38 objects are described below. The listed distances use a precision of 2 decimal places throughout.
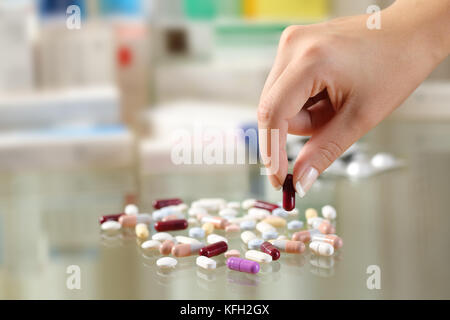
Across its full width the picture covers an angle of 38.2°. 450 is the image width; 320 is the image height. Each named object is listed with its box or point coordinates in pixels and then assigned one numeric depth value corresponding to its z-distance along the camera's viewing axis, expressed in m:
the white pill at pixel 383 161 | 1.18
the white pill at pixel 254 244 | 0.77
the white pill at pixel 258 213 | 0.88
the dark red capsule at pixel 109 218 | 0.89
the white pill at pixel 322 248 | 0.75
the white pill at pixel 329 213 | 0.89
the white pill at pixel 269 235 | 0.80
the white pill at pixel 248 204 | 0.95
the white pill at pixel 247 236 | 0.79
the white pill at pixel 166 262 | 0.72
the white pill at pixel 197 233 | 0.82
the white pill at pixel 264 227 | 0.82
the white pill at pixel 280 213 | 0.90
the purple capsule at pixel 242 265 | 0.69
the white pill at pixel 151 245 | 0.78
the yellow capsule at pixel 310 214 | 0.89
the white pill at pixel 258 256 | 0.72
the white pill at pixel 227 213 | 0.91
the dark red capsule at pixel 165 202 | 0.95
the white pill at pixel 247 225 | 0.85
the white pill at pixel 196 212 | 0.91
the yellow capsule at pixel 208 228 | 0.83
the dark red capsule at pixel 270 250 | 0.73
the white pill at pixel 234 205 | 0.95
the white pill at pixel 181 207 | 0.94
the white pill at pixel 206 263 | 0.71
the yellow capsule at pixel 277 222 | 0.85
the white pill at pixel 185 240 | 0.78
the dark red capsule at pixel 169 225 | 0.84
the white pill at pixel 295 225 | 0.85
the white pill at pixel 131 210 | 0.93
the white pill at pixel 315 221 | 0.85
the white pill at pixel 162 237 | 0.80
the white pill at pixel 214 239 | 0.79
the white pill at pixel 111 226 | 0.86
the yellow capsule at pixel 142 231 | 0.82
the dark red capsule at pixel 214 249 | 0.73
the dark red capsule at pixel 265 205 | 0.92
